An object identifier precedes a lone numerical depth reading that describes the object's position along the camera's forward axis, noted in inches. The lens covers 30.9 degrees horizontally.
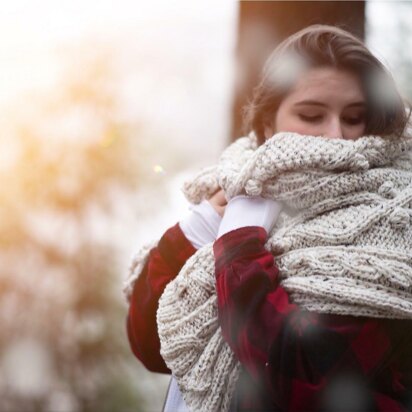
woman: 49.9
